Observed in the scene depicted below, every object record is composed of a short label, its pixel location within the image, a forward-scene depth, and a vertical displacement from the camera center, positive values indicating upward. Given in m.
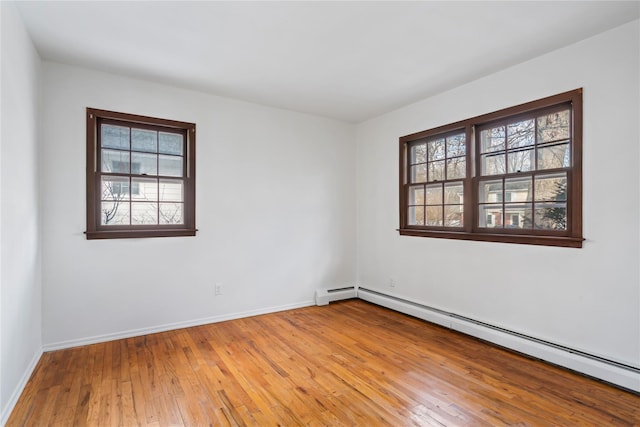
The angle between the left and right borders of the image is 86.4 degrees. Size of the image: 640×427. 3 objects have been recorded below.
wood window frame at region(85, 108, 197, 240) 3.34 +0.37
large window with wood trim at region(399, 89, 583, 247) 2.94 +0.37
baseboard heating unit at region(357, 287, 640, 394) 2.52 -1.19
